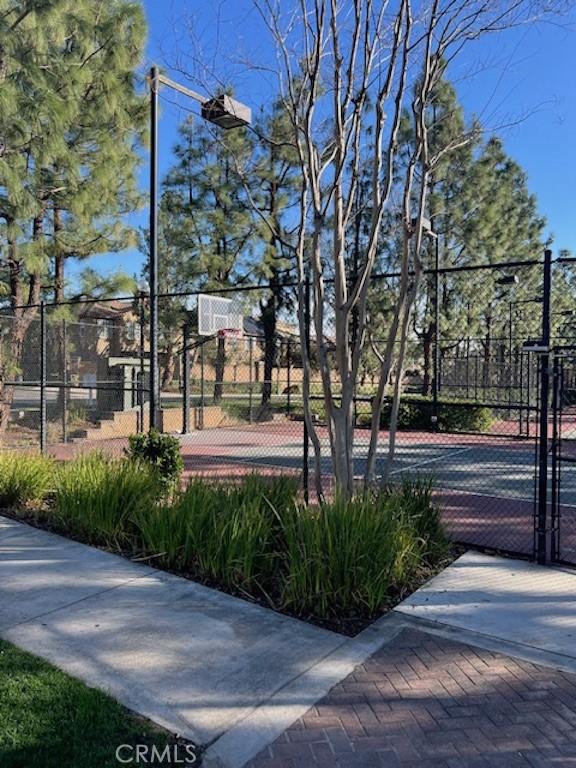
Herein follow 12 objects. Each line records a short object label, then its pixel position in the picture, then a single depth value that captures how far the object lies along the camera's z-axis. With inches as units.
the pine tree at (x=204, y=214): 658.8
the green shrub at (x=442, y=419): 608.7
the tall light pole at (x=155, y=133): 219.8
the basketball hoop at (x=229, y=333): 548.2
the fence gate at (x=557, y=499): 180.4
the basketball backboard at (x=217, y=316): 552.1
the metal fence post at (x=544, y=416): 171.6
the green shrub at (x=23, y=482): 245.1
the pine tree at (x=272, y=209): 654.0
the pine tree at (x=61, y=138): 367.2
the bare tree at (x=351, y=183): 181.5
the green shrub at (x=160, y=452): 258.5
